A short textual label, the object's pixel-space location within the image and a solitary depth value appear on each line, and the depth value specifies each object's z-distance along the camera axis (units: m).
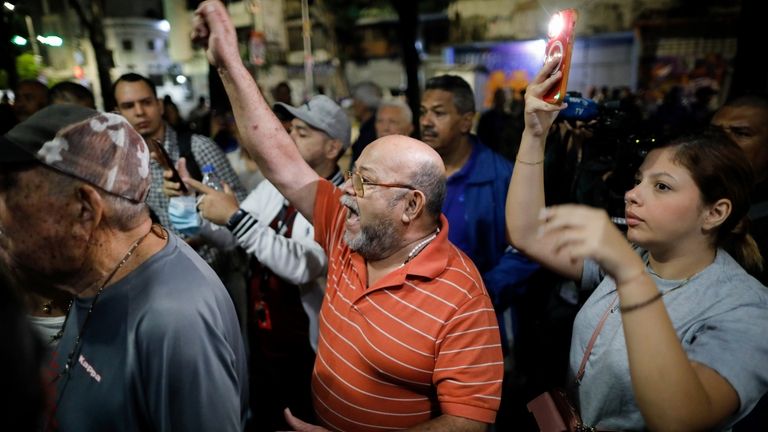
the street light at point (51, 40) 5.38
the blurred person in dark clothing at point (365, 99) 7.73
